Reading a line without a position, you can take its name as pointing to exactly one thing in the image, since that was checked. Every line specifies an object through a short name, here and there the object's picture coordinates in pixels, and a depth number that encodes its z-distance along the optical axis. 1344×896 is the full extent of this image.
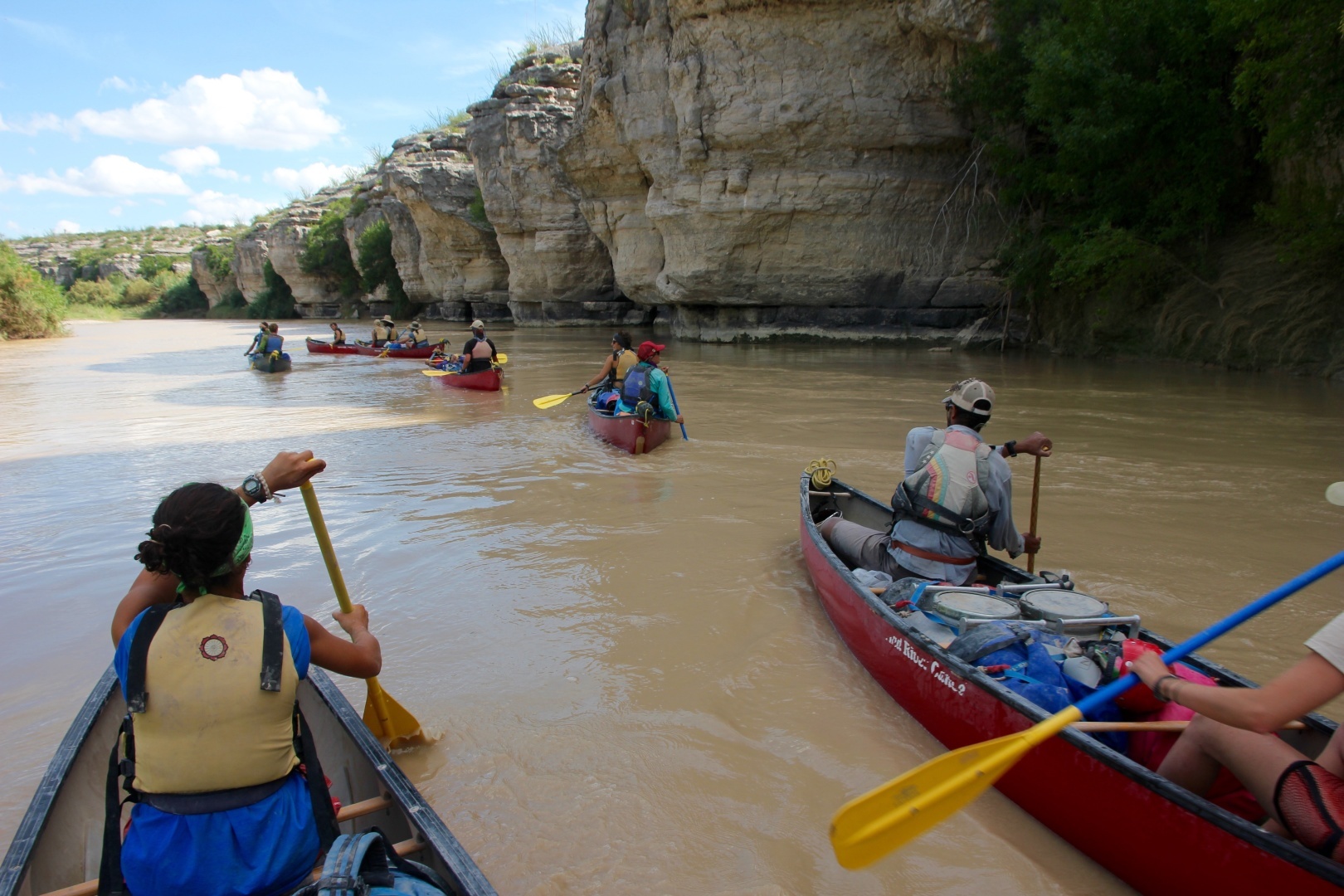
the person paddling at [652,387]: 8.66
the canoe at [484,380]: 13.35
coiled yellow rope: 5.67
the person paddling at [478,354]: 13.40
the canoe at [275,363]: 16.86
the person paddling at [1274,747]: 1.78
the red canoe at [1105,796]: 2.06
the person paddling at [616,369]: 9.99
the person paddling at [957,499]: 3.84
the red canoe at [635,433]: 8.44
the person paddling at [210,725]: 1.72
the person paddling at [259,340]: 17.39
